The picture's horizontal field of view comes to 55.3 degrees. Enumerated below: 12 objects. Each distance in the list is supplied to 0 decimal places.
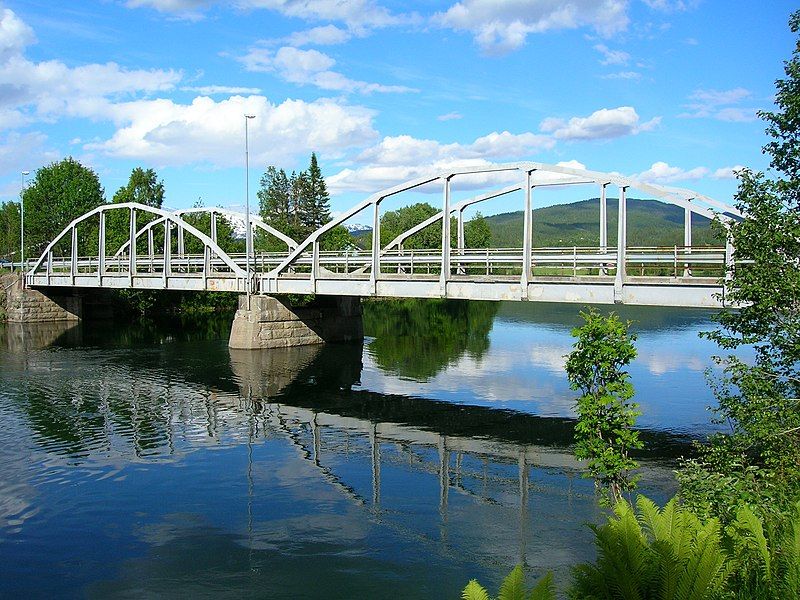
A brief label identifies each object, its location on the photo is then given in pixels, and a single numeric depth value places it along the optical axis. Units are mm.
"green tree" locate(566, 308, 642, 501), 12430
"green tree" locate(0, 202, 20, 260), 104562
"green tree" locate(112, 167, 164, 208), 83688
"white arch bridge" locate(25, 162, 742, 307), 24594
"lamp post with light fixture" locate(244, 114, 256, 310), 40209
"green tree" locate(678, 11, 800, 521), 11547
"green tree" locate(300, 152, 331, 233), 96938
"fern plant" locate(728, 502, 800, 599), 7324
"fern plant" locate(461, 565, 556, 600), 6412
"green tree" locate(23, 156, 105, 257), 87312
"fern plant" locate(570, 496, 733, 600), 7148
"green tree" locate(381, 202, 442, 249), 93062
